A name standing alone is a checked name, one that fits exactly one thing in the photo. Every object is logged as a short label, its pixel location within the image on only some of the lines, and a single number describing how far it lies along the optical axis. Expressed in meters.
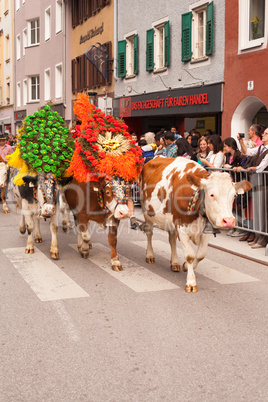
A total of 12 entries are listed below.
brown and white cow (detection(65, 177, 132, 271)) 7.52
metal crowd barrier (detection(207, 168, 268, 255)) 9.66
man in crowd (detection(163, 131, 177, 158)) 10.20
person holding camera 9.70
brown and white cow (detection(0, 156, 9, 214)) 14.23
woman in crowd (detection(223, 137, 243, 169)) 10.59
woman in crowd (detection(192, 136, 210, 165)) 11.69
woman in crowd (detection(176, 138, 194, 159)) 10.55
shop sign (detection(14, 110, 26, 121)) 40.17
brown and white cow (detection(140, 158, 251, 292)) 6.30
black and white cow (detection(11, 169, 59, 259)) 8.45
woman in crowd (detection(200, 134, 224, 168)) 10.98
